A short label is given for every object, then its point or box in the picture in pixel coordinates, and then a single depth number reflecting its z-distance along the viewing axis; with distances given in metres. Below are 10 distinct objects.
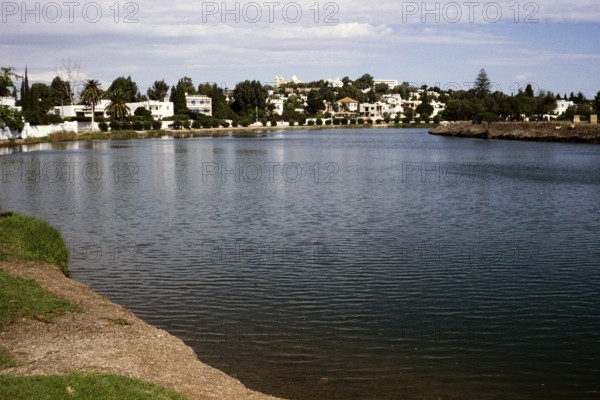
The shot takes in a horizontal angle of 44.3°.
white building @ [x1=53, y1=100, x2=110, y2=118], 168.75
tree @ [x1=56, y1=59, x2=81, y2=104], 182.12
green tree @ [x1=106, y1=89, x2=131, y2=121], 161.62
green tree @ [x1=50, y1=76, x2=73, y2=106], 192.00
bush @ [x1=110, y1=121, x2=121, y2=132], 156.62
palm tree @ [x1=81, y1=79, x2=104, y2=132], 152.00
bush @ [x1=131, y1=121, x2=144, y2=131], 162.00
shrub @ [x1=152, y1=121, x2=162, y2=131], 167.26
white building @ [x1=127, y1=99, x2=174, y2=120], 186.95
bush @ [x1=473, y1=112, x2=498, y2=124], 164.46
